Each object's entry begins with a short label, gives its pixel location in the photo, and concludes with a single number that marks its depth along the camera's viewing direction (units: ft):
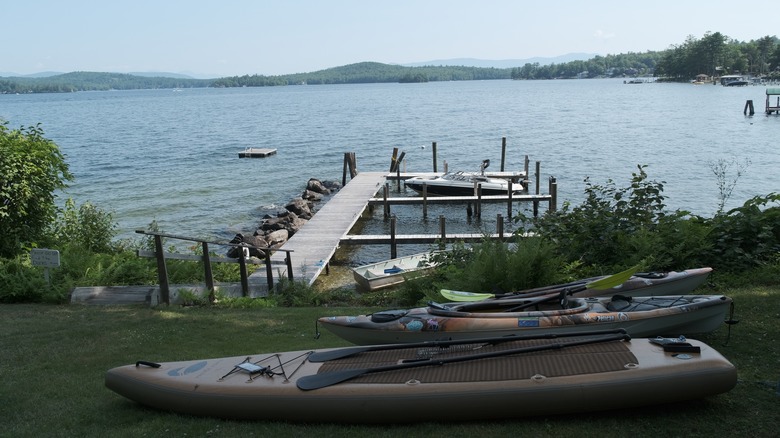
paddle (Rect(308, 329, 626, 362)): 21.12
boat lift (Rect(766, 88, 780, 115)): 225.35
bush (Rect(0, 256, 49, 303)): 37.73
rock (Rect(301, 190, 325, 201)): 110.92
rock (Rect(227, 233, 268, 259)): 69.62
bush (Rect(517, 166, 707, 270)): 35.58
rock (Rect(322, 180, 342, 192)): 121.80
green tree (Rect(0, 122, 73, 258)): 42.42
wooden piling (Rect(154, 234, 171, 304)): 36.55
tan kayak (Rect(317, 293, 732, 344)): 23.27
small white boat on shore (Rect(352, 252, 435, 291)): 53.88
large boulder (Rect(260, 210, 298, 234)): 82.23
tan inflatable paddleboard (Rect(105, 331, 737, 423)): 18.03
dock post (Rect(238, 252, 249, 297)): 43.37
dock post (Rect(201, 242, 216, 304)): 39.85
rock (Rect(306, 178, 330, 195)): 115.44
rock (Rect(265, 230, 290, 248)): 74.42
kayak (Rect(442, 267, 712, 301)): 27.73
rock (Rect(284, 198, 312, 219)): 93.54
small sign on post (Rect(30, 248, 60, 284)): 35.58
